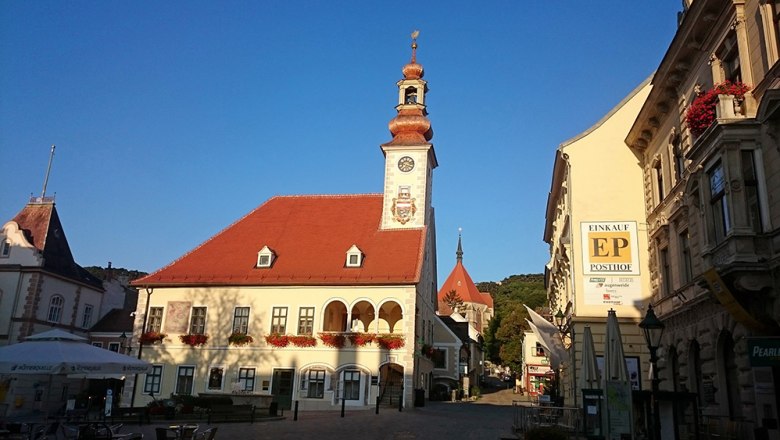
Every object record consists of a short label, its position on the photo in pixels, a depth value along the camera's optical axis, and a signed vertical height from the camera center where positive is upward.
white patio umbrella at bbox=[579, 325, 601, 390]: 17.84 +0.60
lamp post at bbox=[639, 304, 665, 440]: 15.13 +1.42
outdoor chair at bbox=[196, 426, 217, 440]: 13.74 -1.42
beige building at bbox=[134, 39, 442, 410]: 33.94 +3.84
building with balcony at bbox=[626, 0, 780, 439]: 13.55 +4.39
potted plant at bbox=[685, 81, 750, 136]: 14.95 +7.20
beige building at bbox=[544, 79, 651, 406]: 25.55 +6.36
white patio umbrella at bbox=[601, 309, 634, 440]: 14.14 -0.41
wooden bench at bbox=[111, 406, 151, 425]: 23.31 -1.84
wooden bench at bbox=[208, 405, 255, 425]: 23.55 -1.59
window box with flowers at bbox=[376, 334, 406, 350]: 33.44 +1.91
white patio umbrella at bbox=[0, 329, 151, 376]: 15.99 +0.13
